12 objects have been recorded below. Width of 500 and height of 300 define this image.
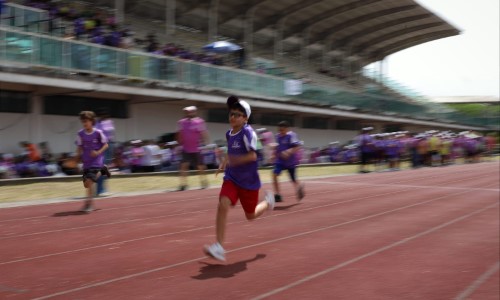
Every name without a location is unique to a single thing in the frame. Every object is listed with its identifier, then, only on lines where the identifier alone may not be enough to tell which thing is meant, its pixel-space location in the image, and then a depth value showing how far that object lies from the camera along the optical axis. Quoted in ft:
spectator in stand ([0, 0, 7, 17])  45.76
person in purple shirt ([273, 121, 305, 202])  34.47
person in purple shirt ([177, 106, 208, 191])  39.78
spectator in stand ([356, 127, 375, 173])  70.85
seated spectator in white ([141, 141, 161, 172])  55.21
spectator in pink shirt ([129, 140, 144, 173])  54.54
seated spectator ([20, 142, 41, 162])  48.11
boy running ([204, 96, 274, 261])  17.42
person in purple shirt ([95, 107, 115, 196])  35.08
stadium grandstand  52.80
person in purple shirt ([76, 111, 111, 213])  28.19
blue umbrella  76.59
